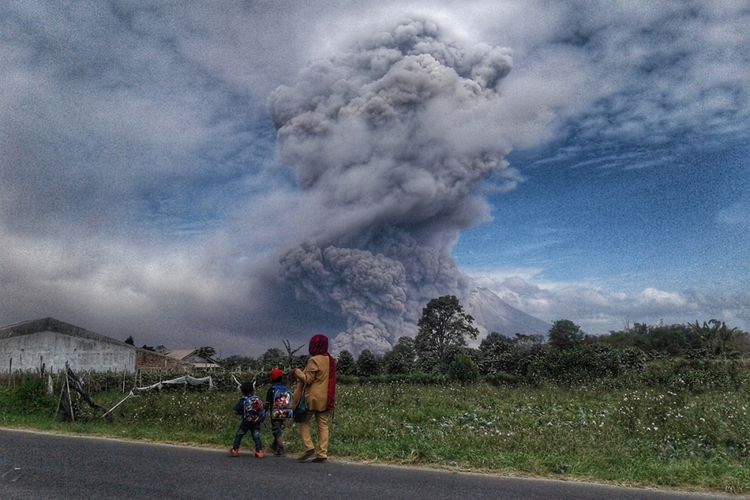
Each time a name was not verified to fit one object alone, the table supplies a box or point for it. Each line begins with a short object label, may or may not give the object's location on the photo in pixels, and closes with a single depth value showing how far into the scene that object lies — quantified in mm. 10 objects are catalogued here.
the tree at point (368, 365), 45094
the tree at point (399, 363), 43625
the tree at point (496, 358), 42375
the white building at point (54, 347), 42656
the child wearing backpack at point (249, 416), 9398
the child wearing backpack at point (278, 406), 9392
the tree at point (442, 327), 71938
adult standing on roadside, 8711
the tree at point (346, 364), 45469
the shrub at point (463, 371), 34438
